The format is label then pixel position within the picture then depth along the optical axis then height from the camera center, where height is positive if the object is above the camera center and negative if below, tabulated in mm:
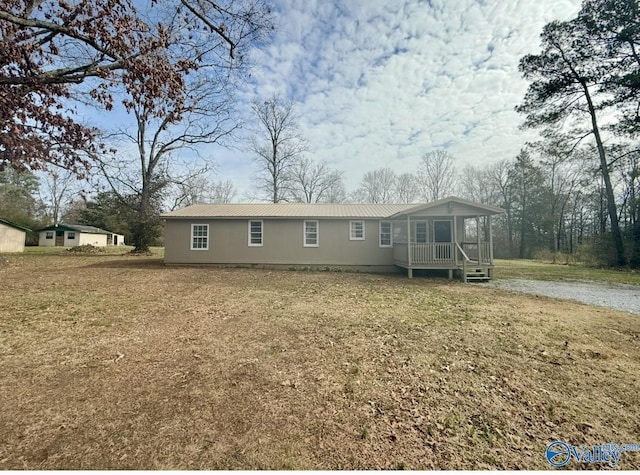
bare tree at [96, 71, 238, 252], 20500 +5386
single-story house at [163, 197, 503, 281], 14188 +727
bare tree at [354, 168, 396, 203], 35531 +8425
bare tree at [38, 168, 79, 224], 36281 +7255
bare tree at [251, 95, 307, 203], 29047 +10839
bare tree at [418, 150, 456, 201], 33156 +9388
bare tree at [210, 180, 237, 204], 39438 +8869
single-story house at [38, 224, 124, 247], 31656 +1856
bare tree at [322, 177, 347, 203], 33906 +7355
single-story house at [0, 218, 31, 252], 20984 +1153
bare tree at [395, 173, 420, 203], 34812 +8083
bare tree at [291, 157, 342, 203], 30891 +8263
